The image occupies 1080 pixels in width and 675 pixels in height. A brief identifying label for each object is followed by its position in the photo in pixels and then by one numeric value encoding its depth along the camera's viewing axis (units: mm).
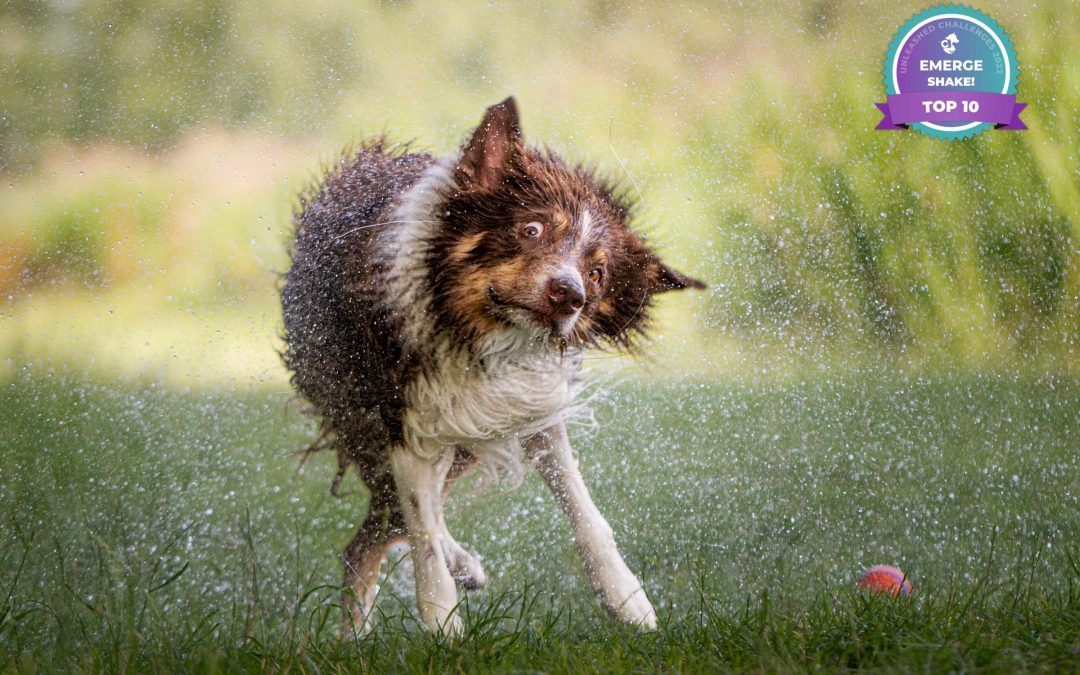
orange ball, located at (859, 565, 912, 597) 5258
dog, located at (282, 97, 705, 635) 4930
